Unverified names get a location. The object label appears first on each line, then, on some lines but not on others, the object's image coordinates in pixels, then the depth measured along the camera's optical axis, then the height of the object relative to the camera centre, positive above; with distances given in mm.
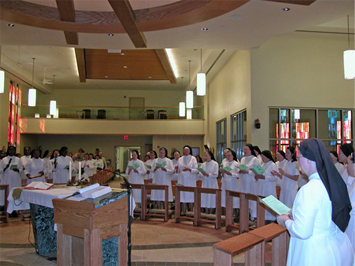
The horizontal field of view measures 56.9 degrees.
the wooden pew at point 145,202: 7645 -1432
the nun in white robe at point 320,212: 2166 -465
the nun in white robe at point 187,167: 8903 -700
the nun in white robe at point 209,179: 7949 -932
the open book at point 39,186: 4949 -676
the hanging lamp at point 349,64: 6824 +1645
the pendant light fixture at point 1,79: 9541 +1822
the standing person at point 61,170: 10828 -947
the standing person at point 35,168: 9648 -797
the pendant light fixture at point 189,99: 13672 +1823
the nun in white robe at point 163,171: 9008 -805
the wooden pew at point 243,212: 5594 -1308
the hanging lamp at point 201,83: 10305 +1874
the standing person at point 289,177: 6880 -727
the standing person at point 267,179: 7016 -805
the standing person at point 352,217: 3224 -754
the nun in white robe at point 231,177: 7820 -834
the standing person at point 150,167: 9555 -694
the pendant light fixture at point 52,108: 16172 +1666
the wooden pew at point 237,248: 2484 -831
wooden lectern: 3355 -941
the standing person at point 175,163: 9328 -710
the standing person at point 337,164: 6836 -468
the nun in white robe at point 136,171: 8977 -803
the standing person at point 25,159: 9902 -556
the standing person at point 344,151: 4871 -128
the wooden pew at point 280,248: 3520 -1150
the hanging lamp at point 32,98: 13930 +1869
